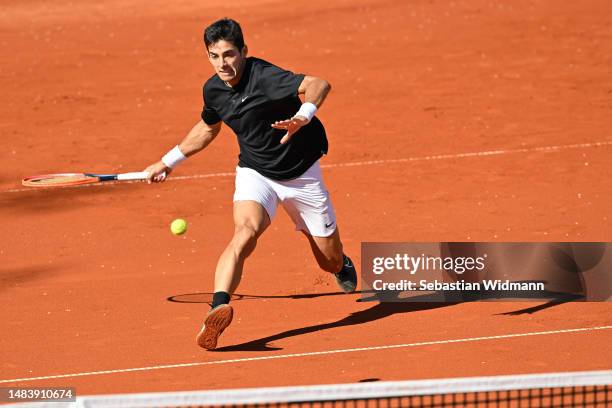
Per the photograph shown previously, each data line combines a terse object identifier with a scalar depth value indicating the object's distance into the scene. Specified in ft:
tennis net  41.19
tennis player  59.67
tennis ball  72.13
